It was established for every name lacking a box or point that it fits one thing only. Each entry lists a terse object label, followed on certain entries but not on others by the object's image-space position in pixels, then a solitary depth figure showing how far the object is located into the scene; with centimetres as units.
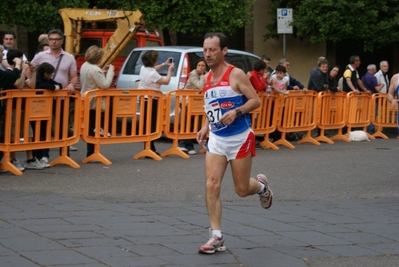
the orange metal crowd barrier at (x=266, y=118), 1747
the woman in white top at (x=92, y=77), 1411
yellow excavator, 2352
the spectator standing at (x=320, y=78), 2017
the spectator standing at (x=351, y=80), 2294
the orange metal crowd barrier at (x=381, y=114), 2230
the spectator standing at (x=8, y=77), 1212
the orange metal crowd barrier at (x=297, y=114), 1827
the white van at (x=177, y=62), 1850
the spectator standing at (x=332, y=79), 2036
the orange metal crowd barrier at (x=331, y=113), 1973
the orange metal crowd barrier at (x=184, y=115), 1539
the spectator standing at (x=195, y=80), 1615
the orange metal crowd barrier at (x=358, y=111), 2111
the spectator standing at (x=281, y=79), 1837
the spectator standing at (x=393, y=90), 1228
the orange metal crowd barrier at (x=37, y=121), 1238
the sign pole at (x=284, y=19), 2575
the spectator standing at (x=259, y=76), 1702
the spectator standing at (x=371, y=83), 2399
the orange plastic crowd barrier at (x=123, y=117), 1399
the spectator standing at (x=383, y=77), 2473
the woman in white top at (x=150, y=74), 1557
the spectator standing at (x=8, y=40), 1527
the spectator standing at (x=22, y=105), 1248
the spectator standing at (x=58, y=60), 1391
